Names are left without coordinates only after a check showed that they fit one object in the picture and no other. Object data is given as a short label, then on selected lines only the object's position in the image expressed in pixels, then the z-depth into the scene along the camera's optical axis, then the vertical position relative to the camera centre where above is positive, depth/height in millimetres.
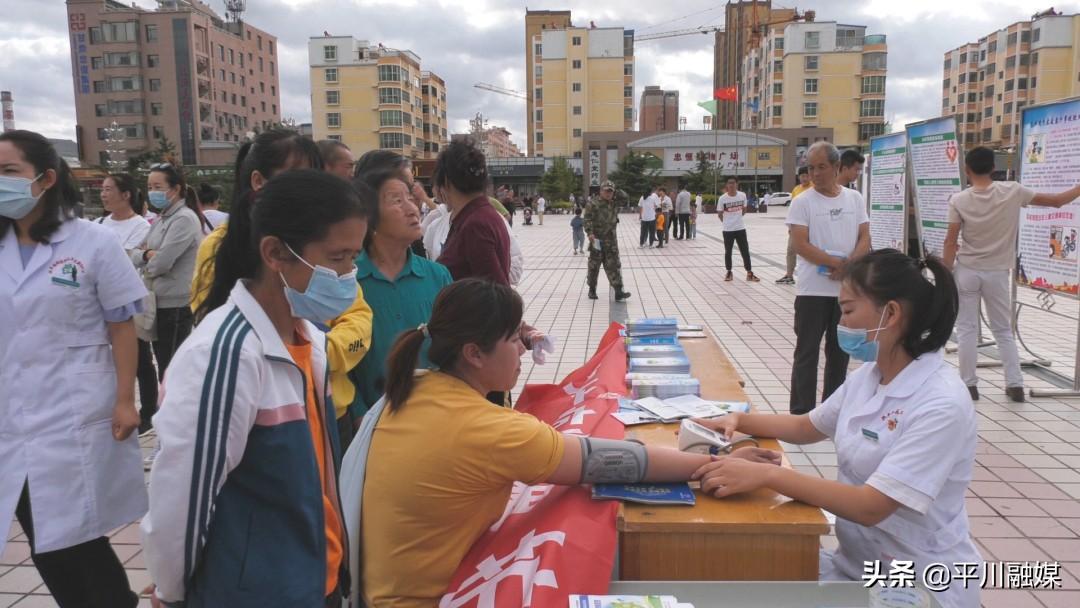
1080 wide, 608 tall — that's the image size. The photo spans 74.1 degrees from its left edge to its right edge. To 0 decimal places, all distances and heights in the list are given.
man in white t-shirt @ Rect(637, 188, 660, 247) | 18648 -205
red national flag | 42094 +6526
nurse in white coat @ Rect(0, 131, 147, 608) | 2018 -510
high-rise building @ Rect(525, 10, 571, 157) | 83631 +22259
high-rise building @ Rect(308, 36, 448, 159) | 68812 +11231
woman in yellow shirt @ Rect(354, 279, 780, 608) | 1667 -584
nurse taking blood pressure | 1786 -625
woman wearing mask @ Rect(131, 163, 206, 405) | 4516 -272
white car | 50231 +335
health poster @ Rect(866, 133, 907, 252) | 6781 +125
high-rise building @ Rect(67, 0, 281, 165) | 59812 +11289
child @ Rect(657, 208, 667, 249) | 19188 -560
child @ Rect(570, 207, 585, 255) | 17719 -638
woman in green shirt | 2637 -260
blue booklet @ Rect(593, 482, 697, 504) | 1852 -751
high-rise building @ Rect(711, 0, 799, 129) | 95062 +24367
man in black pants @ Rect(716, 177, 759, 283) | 11812 -343
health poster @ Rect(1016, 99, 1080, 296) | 5184 +101
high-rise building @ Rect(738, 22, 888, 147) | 68500 +11913
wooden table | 1771 -840
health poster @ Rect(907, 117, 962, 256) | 5961 +255
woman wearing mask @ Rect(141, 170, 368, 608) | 1250 -393
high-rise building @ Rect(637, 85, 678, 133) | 138625 +19331
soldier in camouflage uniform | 10039 -443
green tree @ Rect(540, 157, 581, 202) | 53469 +1824
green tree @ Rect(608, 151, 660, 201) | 49969 +2111
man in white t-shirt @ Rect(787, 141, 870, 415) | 4363 -268
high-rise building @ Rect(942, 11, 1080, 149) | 69250 +13174
